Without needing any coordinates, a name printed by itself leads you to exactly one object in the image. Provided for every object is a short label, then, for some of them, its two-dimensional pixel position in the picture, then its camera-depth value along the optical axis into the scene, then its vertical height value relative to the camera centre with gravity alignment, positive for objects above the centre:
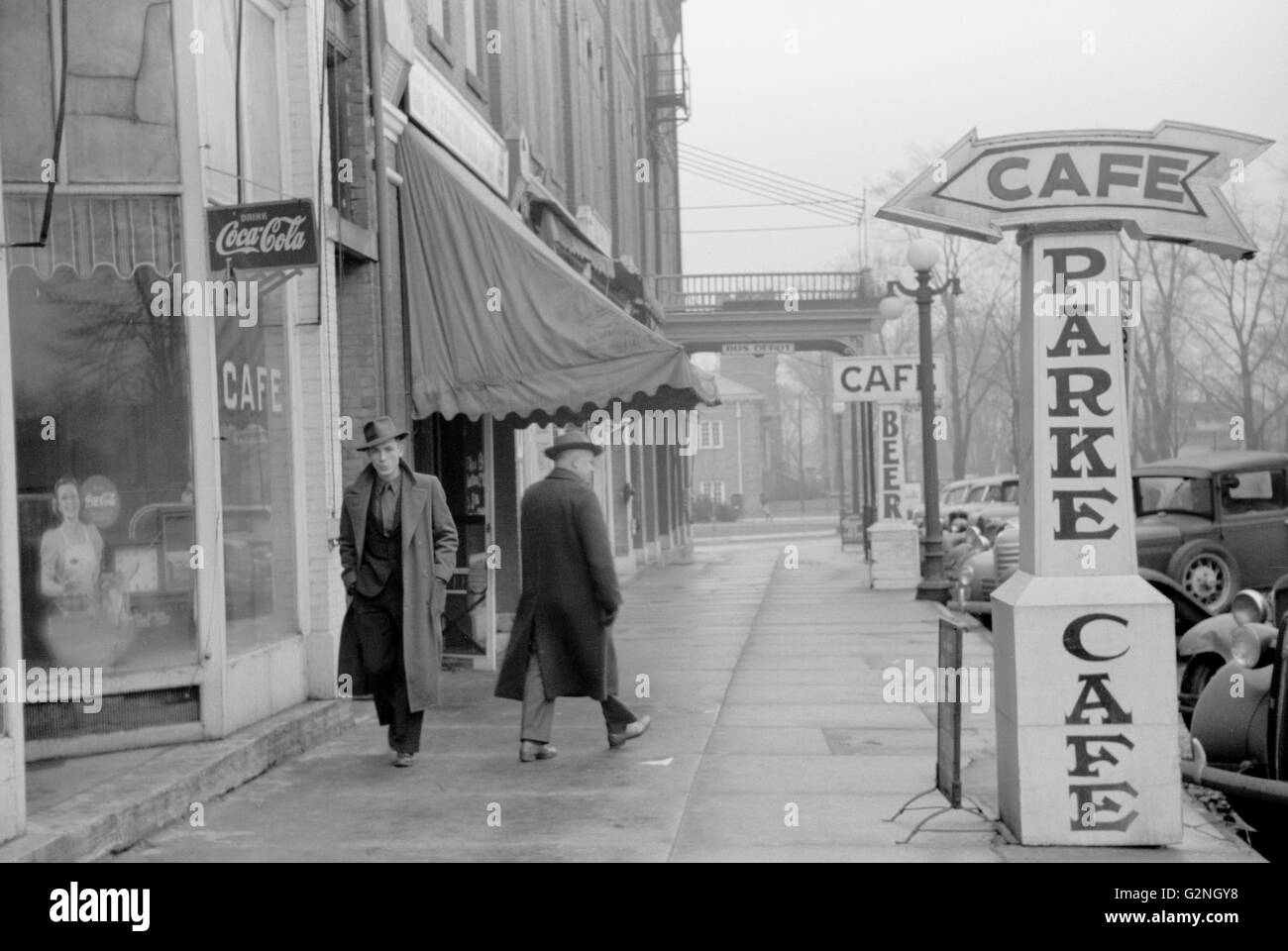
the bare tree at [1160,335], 46.69 +3.18
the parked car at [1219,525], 16.52 -0.98
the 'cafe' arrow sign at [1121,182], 6.64 +1.10
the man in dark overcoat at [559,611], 8.80 -0.90
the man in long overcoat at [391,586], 8.60 -0.72
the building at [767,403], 97.25 +2.91
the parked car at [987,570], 17.86 -1.54
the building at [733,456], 88.56 -0.47
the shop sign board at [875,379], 21.47 +0.89
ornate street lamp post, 20.27 -0.07
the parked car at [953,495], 35.46 -1.31
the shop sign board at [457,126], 12.93 +3.00
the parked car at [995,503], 26.44 -1.21
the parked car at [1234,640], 7.14 -1.05
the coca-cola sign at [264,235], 8.44 +1.22
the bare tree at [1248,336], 41.69 +2.78
